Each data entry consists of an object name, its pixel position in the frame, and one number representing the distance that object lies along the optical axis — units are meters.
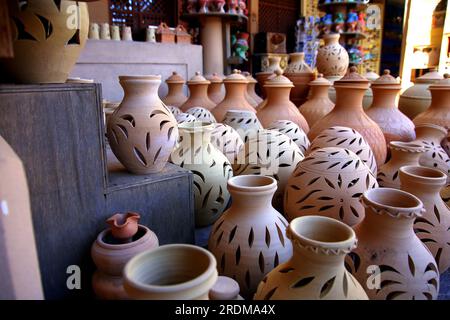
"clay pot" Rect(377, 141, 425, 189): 1.83
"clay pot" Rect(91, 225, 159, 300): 1.18
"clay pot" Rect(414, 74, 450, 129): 2.56
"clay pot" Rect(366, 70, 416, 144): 2.58
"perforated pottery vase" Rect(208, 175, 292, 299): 1.27
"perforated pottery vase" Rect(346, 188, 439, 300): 1.16
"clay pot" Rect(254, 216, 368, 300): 0.92
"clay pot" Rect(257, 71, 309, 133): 2.80
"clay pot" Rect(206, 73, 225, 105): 3.74
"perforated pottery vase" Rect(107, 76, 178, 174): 1.50
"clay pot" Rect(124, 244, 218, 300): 0.76
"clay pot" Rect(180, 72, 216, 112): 3.28
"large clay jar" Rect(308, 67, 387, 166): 2.35
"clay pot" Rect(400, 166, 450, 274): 1.45
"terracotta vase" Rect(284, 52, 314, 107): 3.75
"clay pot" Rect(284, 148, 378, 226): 1.54
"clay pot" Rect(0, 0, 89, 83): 1.22
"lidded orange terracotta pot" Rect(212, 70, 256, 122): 2.98
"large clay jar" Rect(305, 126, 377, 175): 1.94
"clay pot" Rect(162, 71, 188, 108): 3.60
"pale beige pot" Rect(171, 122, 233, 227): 1.84
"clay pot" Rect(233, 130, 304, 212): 1.96
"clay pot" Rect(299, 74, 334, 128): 3.14
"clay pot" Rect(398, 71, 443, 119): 3.20
